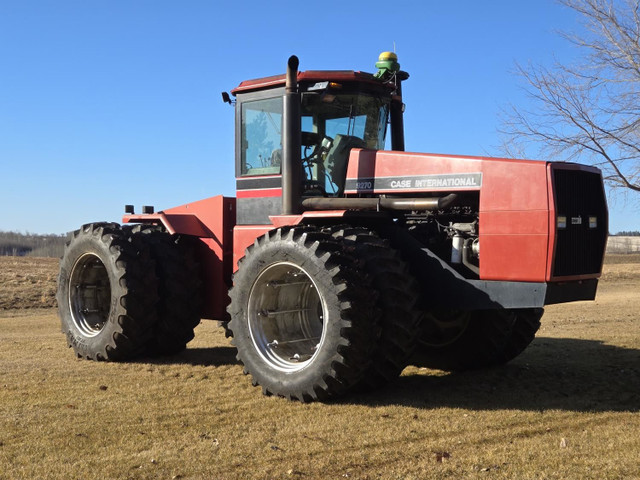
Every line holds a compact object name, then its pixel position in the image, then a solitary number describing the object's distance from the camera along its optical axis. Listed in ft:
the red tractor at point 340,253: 21.40
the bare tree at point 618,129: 48.21
